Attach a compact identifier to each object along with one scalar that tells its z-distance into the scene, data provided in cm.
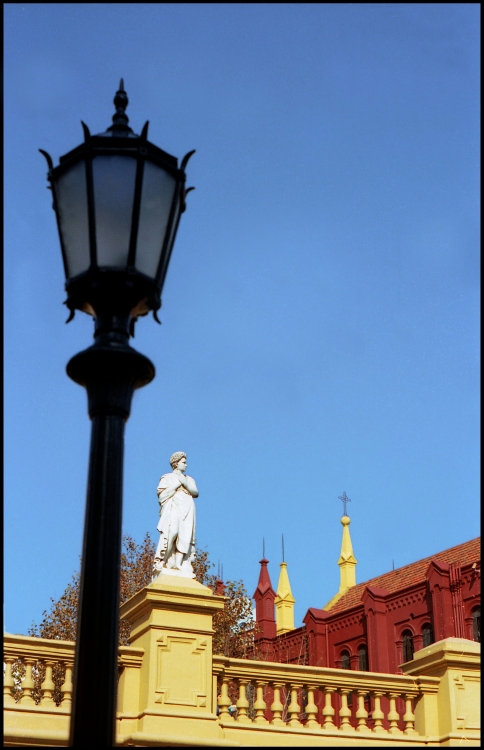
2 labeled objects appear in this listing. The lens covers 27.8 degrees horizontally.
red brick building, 3512
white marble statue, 1210
